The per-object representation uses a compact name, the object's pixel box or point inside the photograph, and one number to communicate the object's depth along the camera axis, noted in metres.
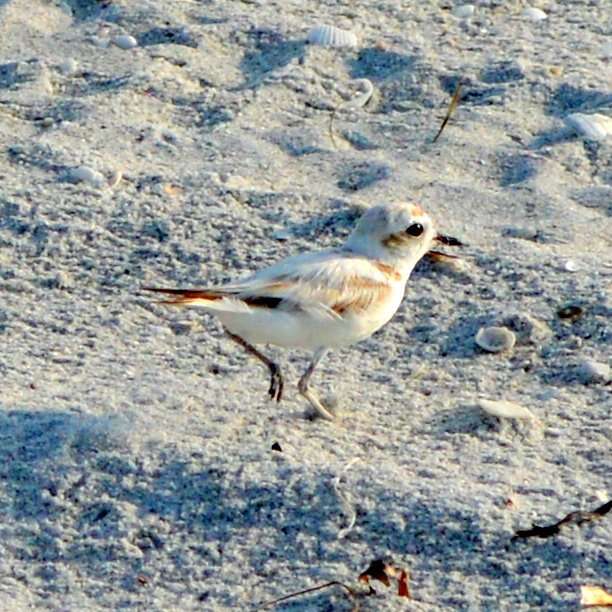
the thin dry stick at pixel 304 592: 7.40
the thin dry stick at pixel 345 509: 7.72
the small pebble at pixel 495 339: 9.49
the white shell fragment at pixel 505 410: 8.69
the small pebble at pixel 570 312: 9.70
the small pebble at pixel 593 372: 9.14
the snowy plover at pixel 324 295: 8.30
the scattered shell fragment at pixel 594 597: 7.18
